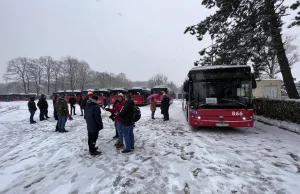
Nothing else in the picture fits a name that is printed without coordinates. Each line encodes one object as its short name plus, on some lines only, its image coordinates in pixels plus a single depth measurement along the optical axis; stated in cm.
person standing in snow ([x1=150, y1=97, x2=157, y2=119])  1317
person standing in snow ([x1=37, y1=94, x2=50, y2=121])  1236
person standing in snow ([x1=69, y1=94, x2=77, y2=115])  1512
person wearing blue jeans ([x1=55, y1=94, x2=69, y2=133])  877
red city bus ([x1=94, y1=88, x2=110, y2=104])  2732
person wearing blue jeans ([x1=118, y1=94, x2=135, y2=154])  555
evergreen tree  1037
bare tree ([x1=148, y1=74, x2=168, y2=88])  9186
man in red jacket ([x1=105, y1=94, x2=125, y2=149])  628
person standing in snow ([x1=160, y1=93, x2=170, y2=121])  1214
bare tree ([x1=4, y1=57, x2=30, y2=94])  6438
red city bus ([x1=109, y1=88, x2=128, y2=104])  2799
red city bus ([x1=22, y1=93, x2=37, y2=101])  5199
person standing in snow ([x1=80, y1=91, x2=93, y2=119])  1007
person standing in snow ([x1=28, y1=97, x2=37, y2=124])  1175
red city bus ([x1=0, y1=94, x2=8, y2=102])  5250
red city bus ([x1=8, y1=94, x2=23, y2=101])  5215
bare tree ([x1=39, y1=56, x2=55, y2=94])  6762
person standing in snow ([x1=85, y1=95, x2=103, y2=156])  531
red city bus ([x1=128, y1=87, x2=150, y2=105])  2653
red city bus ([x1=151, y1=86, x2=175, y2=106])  2821
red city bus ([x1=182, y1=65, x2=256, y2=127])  779
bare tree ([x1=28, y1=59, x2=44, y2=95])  6606
